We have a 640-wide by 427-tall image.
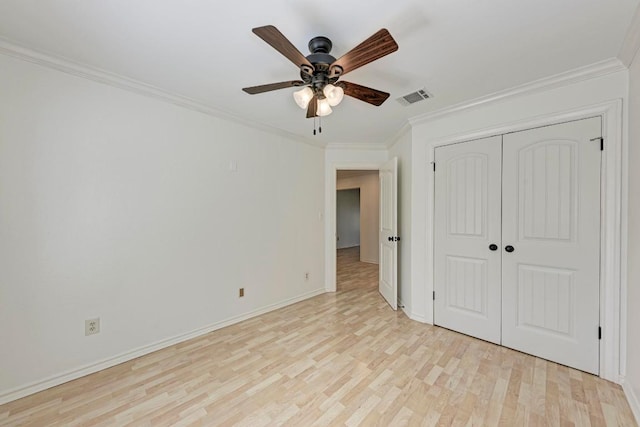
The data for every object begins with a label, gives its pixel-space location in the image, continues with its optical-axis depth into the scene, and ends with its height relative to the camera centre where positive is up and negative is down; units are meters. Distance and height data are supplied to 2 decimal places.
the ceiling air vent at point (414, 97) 2.41 +1.12
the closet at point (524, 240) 2.08 -0.23
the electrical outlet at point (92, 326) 2.08 -0.91
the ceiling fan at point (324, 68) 1.32 +0.87
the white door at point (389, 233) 3.40 -0.26
